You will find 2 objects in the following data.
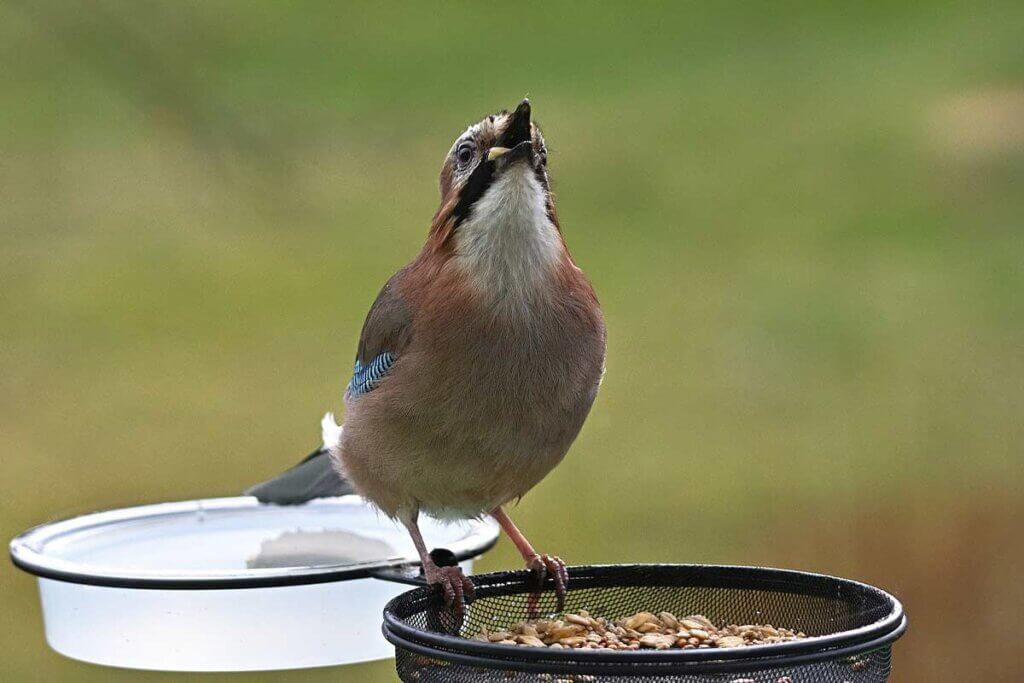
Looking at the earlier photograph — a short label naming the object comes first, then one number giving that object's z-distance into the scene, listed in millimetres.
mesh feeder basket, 4180
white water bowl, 5473
